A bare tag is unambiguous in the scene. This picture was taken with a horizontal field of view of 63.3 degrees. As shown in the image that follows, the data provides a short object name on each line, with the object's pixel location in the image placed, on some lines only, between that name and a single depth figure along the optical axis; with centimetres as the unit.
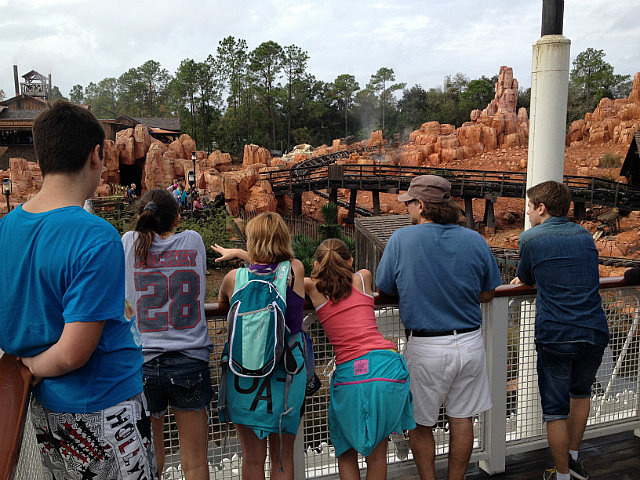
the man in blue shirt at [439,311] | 210
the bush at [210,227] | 1700
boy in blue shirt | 121
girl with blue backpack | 188
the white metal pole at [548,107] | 335
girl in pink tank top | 194
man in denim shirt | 225
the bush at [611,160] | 3039
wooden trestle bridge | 2231
